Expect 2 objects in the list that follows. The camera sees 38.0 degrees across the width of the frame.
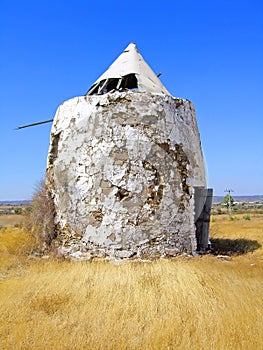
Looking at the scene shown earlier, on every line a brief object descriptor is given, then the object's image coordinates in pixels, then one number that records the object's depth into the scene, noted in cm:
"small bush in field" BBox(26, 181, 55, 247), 923
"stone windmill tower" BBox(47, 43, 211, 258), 836
